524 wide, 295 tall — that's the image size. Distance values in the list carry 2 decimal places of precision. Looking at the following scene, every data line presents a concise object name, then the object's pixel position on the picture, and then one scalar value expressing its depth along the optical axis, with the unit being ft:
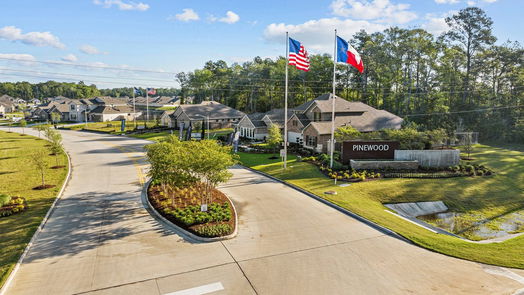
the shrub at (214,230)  59.31
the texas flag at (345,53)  97.04
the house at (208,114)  234.79
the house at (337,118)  155.09
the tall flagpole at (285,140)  100.59
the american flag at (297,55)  97.96
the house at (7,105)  447.42
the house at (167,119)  247.70
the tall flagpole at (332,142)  99.22
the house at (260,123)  185.98
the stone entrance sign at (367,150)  117.19
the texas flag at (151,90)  235.40
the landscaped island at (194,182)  63.82
